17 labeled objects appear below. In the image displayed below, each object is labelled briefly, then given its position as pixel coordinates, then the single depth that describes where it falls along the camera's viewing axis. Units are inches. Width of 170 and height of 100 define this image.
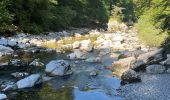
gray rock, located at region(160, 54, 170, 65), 634.4
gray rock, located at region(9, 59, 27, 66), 660.7
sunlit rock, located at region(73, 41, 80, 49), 931.4
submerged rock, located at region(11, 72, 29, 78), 572.4
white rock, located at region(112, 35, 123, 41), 1123.6
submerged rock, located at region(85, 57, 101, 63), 728.4
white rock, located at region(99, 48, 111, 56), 851.9
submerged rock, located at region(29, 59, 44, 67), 668.0
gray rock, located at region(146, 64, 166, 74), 602.0
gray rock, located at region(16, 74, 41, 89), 514.4
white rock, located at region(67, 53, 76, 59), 765.6
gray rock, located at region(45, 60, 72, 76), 596.6
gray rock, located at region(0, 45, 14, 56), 751.4
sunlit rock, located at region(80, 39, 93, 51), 897.5
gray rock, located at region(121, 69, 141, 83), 539.2
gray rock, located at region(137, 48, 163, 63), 670.4
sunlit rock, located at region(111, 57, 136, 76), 650.2
